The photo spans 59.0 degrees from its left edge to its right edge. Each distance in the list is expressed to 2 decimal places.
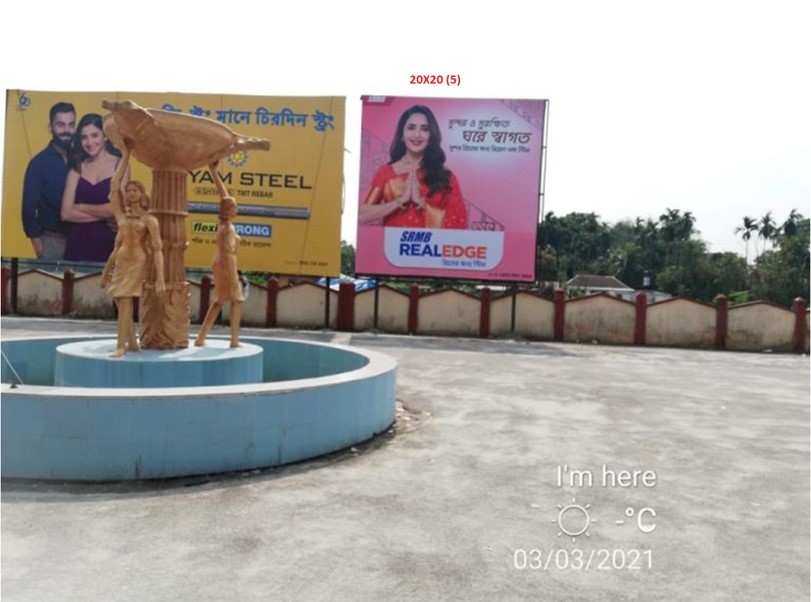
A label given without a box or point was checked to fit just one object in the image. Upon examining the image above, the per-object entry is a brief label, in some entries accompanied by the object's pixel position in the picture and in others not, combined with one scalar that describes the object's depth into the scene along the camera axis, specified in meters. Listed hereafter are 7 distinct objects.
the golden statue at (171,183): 7.99
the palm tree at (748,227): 60.56
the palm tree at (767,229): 60.09
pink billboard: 20.78
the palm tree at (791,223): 58.03
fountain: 5.54
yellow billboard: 21.11
